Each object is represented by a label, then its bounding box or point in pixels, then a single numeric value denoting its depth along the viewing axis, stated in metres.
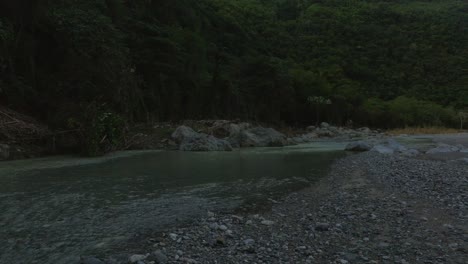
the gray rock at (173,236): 6.94
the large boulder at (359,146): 28.32
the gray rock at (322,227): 7.54
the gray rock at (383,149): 25.07
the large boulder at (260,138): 33.59
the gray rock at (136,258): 5.87
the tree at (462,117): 97.42
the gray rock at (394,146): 26.81
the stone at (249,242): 6.63
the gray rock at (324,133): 58.00
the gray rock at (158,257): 5.81
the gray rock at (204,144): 28.10
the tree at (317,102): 79.12
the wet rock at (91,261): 5.73
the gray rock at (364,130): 71.42
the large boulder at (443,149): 25.92
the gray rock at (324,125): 71.07
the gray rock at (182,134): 29.81
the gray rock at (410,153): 23.30
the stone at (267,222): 8.06
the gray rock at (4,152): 19.30
